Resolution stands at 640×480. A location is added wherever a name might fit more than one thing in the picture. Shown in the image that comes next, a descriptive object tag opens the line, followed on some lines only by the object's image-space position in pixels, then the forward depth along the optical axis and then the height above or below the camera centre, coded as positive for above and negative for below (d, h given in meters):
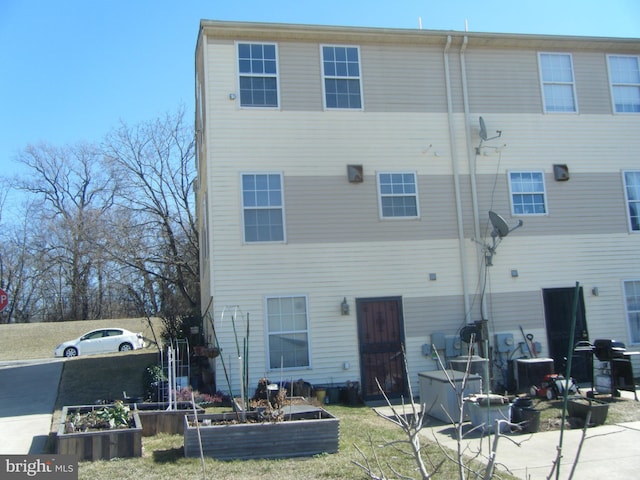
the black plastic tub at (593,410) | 8.69 -1.60
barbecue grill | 10.52 -1.26
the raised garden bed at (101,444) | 7.19 -1.42
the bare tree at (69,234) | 38.01 +6.26
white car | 23.47 -0.65
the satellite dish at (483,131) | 13.73 +4.05
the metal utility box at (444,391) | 9.48 -1.35
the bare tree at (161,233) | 26.89 +4.24
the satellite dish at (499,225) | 12.97 +1.78
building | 12.66 +2.58
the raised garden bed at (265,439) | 7.17 -1.47
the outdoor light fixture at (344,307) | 12.71 +0.15
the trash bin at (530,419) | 8.43 -1.62
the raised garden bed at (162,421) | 8.85 -1.46
